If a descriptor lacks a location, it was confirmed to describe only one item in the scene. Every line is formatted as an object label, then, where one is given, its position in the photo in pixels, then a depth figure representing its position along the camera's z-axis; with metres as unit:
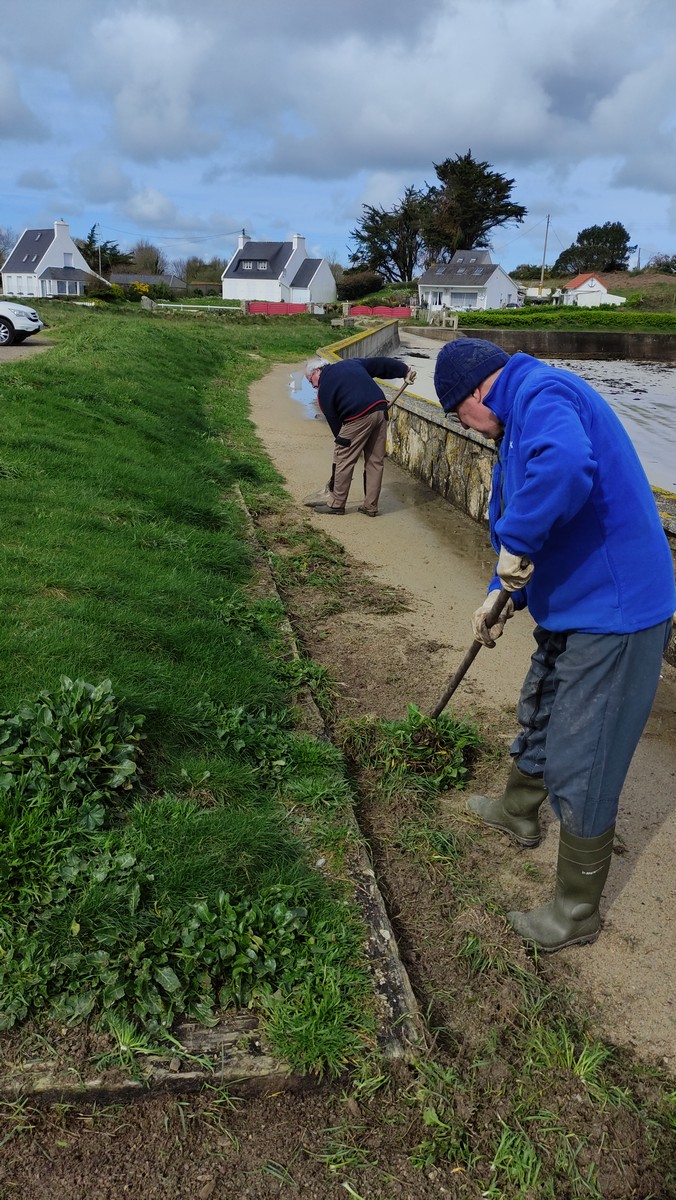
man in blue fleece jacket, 2.39
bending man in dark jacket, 8.21
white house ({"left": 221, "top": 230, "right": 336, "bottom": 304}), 75.94
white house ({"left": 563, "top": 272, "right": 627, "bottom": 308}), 74.56
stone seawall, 8.19
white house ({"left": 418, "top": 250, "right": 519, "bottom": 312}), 70.12
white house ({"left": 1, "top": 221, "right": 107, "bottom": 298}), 75.00
